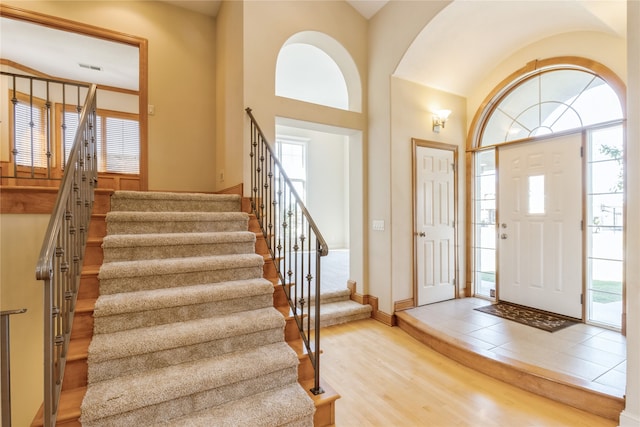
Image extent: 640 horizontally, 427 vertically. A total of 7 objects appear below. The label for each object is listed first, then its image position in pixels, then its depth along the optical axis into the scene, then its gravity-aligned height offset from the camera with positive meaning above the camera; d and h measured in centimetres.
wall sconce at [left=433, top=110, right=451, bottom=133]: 401 +129
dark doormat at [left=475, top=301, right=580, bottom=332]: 318 -117
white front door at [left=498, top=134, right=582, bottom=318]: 334 -12
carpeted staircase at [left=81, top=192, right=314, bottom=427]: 163 -74
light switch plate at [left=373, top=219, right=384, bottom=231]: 379 -12
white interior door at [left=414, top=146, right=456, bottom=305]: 388 -13
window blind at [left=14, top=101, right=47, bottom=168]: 506 +141
